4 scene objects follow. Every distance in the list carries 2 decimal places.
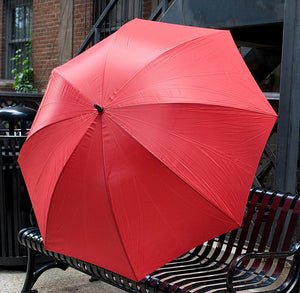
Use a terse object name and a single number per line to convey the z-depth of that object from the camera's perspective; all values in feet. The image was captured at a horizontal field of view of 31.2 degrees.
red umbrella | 7.92
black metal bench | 9.39
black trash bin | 14.26
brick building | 32.55
